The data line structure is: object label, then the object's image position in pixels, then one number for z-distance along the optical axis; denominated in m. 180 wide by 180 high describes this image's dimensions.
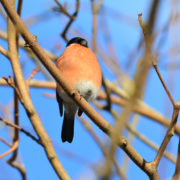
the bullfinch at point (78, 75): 5.60
